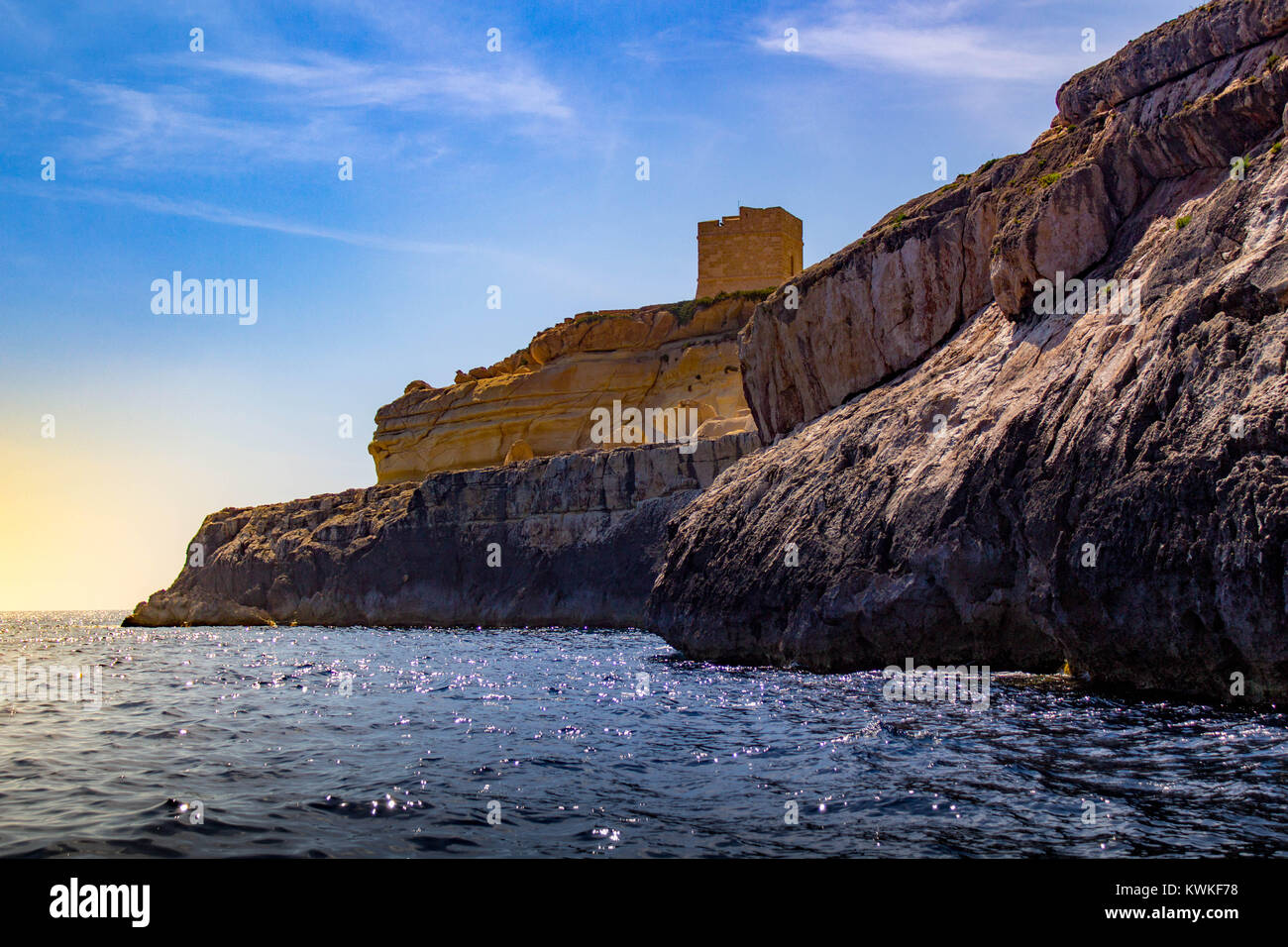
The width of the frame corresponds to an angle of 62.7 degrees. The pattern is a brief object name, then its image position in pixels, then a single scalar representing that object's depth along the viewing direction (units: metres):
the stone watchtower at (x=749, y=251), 81.06
